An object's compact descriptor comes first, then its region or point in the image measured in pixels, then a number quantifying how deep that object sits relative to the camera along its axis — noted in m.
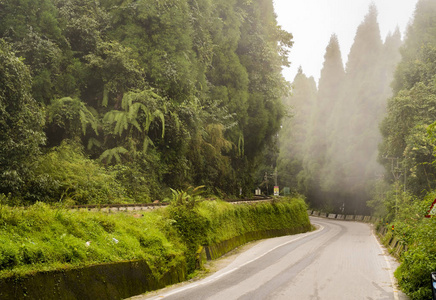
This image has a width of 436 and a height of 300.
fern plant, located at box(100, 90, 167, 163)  23.58
